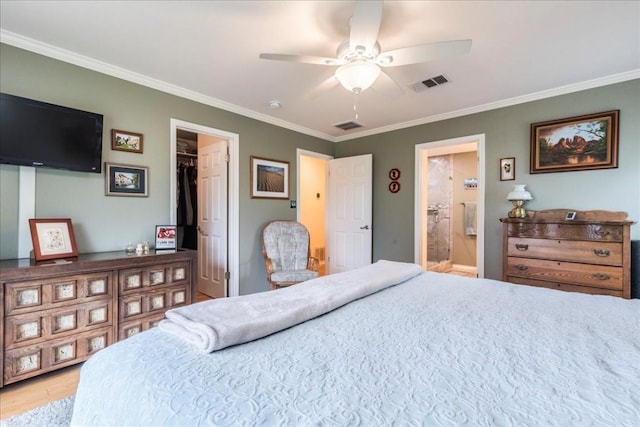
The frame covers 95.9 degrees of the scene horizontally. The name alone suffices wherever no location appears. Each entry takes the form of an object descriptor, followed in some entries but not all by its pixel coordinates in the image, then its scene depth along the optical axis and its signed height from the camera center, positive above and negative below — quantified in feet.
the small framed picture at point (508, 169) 10.78 +1.69
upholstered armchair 11.74 -1.60
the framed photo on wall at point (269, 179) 12.42 +1.50
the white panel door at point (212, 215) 12.00 -0.16
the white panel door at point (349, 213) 14.32 -0.03
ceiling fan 5.24 +3.28
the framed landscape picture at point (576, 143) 9.06 +2.35
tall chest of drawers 7.68 -1.10
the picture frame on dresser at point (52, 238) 6.84 -0.69
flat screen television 6.70 +1.89
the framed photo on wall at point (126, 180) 8.47 +0.95
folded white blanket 3.04 -1.26
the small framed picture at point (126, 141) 8.54 +2.14
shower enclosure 19.66 +0.13
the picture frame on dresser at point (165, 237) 8.75 -0.78
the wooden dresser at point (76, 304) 5.99 -2.22
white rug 5.15 -3.79
